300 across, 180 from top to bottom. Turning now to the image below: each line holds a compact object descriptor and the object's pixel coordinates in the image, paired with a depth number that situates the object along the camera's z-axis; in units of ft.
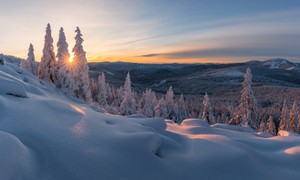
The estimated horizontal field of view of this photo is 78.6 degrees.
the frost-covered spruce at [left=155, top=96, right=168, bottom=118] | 125.98
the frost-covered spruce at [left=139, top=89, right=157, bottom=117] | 135.57
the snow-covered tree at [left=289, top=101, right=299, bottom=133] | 109.18
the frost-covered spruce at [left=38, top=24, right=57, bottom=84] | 64.86
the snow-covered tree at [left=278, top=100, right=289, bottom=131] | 111.38
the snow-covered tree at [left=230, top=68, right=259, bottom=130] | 85.21
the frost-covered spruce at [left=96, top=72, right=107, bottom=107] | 110.50
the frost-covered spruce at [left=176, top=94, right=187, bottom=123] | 147.49
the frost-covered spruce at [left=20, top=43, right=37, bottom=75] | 91.40
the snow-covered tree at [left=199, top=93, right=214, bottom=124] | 111.85
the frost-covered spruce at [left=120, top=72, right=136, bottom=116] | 104.11
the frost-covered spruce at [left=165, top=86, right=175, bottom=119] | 142.25
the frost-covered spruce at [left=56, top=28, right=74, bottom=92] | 63.54
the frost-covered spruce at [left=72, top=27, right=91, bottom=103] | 66.38
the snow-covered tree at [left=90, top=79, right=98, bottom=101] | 117.81
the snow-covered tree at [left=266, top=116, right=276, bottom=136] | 102.95
